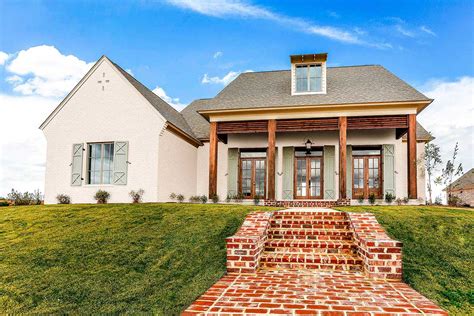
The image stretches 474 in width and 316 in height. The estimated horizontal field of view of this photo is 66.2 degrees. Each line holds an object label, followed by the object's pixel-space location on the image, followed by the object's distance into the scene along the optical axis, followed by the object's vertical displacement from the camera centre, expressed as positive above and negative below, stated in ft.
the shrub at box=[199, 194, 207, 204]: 53.36 -2.13
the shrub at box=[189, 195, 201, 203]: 53.78 -2.17
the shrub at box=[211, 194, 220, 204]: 48.75 -1.79
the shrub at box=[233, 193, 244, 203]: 52.65 -1.89
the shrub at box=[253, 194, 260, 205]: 50.80 -2.06
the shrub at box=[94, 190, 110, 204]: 45.34 -1.62
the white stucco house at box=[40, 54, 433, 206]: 45.96 +6.34
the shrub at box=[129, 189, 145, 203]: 44.55 -1.41
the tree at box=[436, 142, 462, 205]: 51.57 +2.41
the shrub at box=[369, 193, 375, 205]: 48.26 -1.62
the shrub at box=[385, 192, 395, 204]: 49.01 -1.47
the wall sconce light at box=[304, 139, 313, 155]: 51.26 +5.89
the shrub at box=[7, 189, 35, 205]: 52.85 -2.37
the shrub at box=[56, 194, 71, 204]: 46.70 -2.11
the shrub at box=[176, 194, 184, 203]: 49.19 -1.87
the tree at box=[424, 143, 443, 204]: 53.01 +4.34
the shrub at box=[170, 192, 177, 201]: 47.98 -1.65
